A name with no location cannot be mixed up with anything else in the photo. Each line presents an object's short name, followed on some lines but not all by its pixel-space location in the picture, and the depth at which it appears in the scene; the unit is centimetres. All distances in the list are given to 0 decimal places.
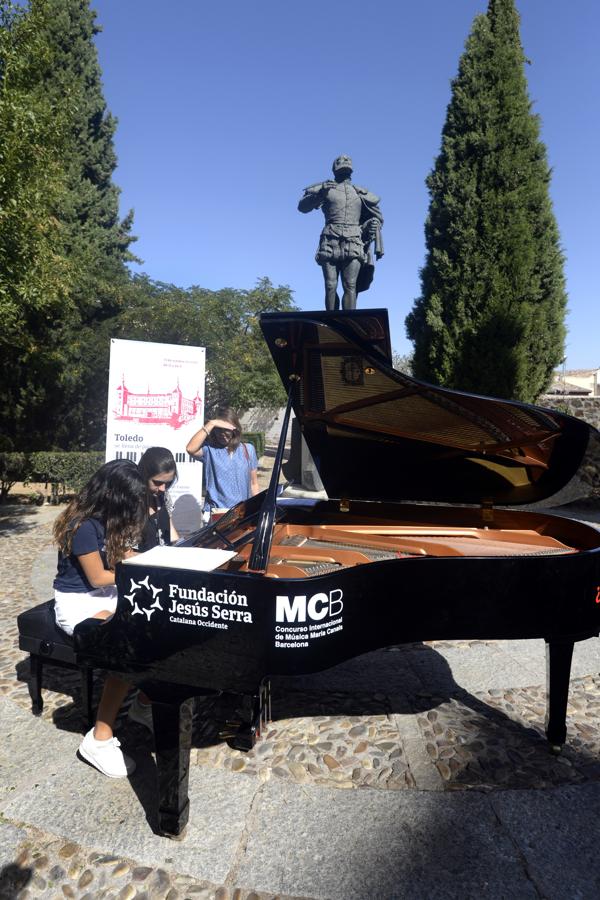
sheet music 209
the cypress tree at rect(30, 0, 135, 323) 1328
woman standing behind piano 455
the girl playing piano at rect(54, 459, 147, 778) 261
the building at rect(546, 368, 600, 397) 6125
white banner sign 695
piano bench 287
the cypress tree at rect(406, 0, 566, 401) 1277
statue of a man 884
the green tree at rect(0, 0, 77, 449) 538
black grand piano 206
